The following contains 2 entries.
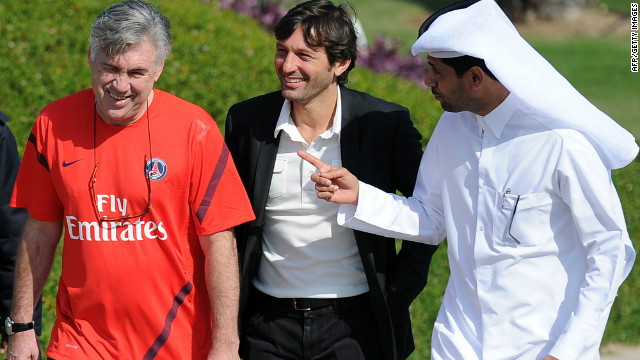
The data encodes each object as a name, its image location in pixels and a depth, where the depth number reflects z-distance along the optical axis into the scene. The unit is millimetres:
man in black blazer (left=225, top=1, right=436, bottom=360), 7863
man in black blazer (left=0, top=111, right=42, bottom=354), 8805
